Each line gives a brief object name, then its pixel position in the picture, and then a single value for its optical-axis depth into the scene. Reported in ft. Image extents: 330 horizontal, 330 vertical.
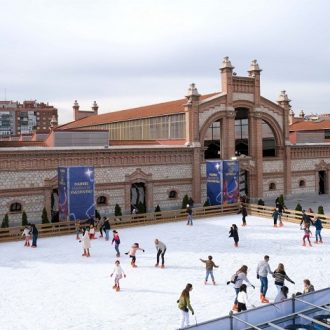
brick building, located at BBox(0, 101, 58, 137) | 420.36
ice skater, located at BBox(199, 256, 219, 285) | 52.49
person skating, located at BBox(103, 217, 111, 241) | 79.51
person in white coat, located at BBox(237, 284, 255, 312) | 40.29
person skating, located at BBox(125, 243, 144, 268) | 60.13
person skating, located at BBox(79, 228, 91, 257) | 66.98
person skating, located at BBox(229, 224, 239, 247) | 71.21
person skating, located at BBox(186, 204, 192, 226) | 93.25
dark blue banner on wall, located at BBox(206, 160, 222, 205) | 112.16
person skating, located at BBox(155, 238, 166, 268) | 60.08
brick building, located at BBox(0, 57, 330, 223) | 97.76
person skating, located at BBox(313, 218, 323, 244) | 73.09
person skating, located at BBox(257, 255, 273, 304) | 47.60
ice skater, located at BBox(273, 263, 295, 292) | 45.19
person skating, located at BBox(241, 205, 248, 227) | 90.68
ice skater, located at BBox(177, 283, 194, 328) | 39.58
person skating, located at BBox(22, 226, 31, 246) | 76.59
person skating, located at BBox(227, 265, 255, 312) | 44.62
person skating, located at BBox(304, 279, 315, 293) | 41.24
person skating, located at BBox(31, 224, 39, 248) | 74.74
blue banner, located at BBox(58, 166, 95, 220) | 91.56
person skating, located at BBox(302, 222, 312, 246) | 72.49
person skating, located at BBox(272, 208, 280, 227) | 90.07
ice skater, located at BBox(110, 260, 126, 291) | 51.26
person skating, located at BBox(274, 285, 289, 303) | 41.19
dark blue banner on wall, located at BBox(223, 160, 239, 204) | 112.06
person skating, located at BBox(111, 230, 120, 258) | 65.77
